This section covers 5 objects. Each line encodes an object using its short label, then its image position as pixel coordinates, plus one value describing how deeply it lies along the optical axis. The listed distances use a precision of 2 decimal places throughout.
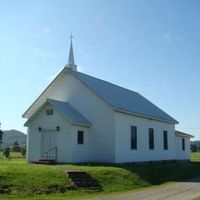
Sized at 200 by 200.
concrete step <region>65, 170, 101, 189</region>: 21.14
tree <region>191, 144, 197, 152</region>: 115.35
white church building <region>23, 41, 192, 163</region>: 30.66
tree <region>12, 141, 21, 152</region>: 81.83
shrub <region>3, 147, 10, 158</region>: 47.37
